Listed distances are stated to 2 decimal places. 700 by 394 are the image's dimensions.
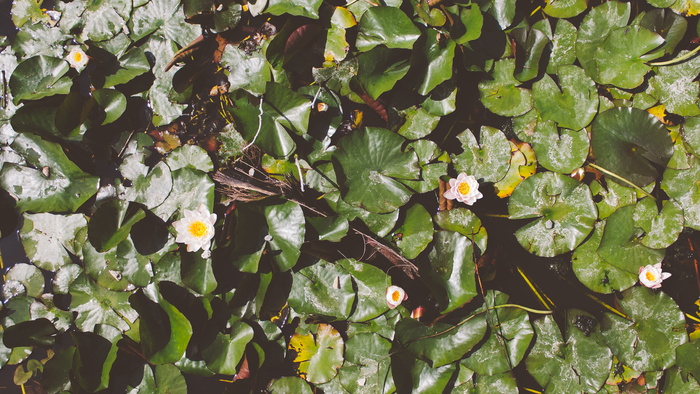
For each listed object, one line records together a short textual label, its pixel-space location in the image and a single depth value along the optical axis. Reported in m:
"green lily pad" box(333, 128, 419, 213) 2.09
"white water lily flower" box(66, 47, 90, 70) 2.40
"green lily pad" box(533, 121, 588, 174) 2.15
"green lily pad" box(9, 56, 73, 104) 2.32
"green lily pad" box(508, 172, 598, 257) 2.10
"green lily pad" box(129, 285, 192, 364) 2.08
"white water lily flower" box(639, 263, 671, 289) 2.04
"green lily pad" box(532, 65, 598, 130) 2.13
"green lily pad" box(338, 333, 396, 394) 2.22
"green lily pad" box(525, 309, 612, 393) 2.12
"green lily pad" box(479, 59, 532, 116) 2.21
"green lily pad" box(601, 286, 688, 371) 2.11
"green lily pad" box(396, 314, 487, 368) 2.04
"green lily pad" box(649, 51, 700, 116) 2.13
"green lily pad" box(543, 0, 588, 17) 2.19
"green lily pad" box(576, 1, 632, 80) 2.12
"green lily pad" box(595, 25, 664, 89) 2.07
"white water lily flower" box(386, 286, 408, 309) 2.05
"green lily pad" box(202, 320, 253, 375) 2.21
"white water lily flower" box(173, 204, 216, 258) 2.07
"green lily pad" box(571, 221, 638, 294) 2.14
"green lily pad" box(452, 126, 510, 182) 2.19
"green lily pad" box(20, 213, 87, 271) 2.36
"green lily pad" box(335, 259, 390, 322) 2.16
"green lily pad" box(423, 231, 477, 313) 2.04
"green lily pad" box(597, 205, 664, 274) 2.10
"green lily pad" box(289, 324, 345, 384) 2.26
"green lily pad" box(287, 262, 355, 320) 2.17
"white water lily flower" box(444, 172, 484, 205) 2.10
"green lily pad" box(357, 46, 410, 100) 2.05
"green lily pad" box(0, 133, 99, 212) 2.29
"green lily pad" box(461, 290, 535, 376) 2.12
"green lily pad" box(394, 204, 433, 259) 2.13
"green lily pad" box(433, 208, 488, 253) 2.15
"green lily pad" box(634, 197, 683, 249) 2.08
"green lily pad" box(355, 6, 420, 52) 2.12
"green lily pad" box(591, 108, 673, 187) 2.09
